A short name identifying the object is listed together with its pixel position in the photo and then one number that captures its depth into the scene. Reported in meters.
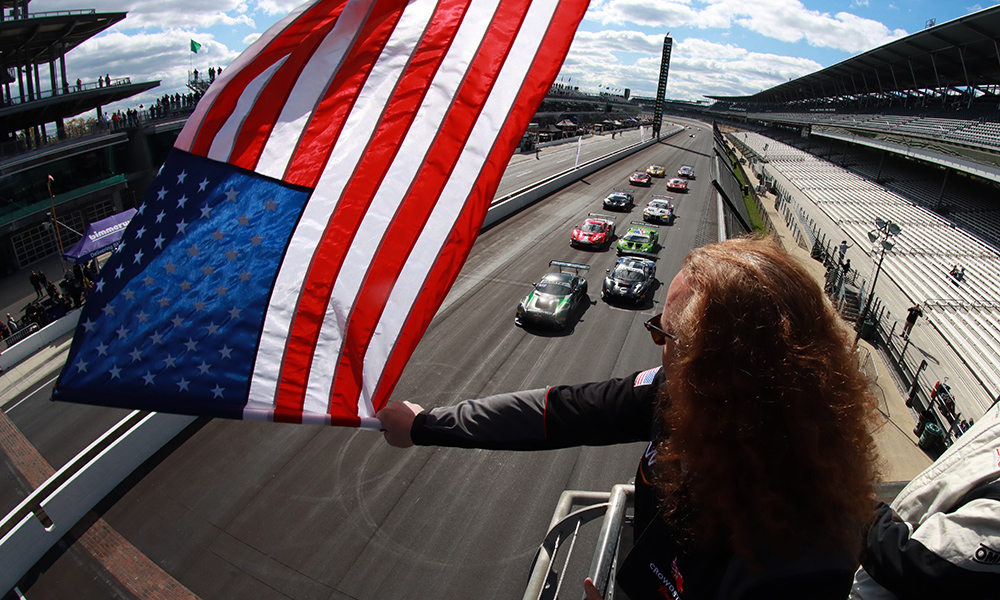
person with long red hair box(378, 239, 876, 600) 1.34
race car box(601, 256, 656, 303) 16.61
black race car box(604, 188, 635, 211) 31.39
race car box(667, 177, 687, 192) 38.47
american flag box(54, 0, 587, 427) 2.90
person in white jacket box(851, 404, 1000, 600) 1.61
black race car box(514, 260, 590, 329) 14.27
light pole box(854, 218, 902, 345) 16.23
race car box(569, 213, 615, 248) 22.97
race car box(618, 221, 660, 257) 22.25
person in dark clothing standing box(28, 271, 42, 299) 18.37
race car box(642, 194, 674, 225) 28.56
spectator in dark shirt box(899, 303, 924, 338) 14.62
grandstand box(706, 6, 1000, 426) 18.34
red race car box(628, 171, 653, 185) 41.44
